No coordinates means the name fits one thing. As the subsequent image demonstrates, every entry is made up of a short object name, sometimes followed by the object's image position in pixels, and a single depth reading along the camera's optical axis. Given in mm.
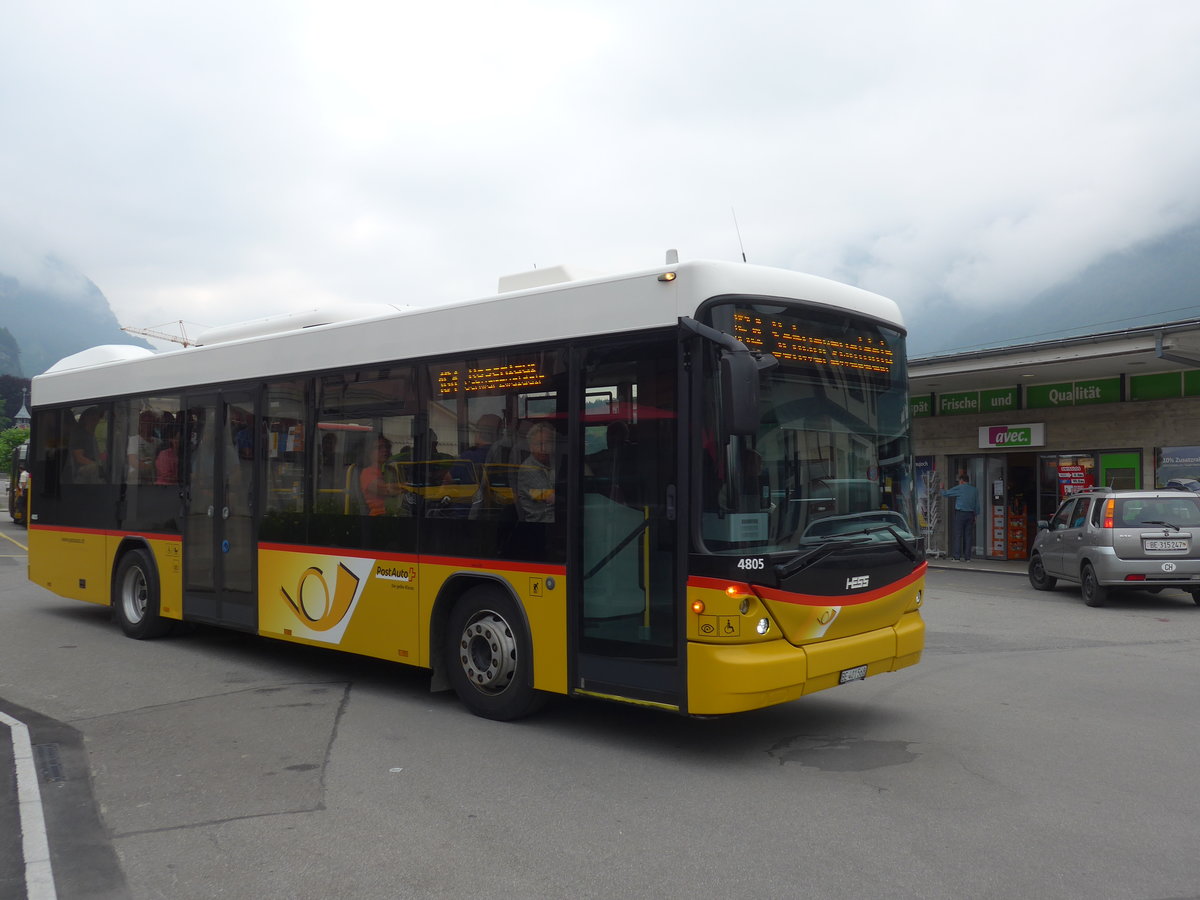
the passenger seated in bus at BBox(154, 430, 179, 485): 10445
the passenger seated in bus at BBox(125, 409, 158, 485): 10820
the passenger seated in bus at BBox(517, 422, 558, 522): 6781
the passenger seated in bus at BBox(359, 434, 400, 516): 8047
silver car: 13875
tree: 70200
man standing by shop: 22250
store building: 19594
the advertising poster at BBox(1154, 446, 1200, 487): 19859
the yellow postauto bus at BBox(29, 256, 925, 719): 5980
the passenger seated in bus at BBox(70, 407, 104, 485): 11709
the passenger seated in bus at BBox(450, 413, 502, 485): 7199
